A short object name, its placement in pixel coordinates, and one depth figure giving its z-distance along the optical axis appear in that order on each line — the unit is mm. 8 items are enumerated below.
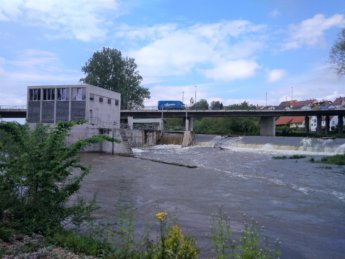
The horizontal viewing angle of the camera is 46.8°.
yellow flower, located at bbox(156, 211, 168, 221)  5285
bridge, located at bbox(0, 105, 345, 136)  77812
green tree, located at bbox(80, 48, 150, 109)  103650
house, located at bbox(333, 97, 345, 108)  122700
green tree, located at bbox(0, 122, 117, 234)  7848
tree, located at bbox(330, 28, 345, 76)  40619
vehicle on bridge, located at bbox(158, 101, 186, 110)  89088
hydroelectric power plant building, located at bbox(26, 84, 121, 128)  60562
